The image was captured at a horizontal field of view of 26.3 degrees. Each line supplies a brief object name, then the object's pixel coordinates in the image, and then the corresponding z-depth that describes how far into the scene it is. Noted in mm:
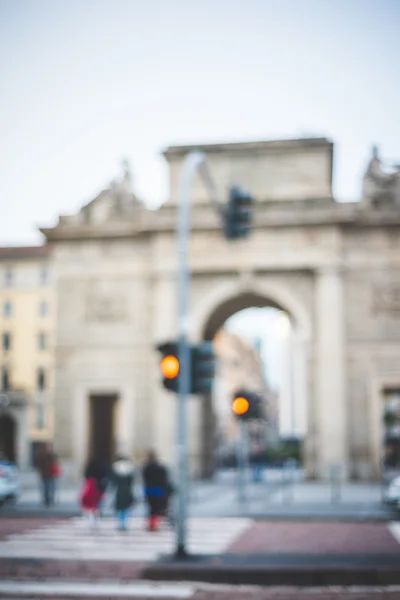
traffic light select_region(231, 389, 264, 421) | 21250
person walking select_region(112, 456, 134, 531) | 17656
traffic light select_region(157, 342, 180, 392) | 12828
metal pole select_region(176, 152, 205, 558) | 12516
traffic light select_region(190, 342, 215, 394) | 12830
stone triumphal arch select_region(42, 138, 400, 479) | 30969
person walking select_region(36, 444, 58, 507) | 23109
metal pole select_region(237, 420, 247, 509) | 22641
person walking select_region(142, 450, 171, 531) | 17641
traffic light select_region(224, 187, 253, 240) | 13508
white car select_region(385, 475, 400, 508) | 19359
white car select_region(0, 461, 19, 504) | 23495
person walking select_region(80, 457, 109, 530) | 17922
